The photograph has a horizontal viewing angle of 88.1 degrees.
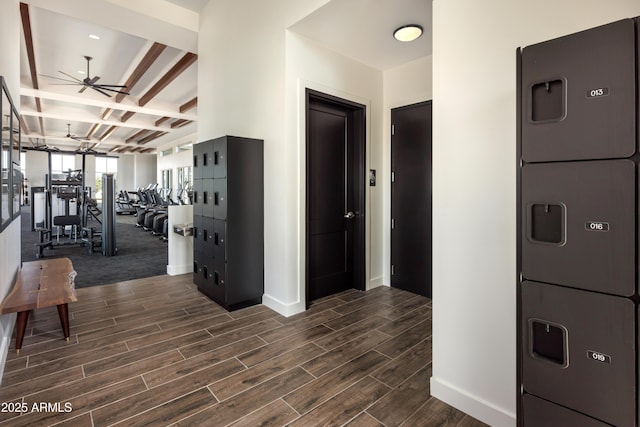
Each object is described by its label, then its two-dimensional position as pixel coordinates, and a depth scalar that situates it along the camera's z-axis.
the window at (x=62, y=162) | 16.83
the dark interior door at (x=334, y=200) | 3.89
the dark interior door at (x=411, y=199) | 3.93
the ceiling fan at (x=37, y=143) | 14.88
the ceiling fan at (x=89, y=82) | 6.03
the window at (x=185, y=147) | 13.62
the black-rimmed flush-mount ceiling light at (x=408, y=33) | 3.21
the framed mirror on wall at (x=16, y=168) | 2.91
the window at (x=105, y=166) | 18.17
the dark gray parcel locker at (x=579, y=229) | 1.03
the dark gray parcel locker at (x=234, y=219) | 3.49
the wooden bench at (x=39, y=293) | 2.42
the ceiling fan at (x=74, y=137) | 12.12
